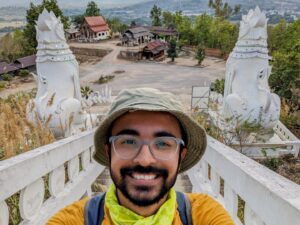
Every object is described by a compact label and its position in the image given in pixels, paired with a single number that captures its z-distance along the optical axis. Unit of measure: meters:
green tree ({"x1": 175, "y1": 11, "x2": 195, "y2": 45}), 22.21
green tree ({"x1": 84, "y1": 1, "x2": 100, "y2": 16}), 27.58
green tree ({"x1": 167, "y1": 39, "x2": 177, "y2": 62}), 18.66
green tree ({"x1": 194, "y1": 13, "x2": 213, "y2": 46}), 20.78
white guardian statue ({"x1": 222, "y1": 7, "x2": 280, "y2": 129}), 4.73
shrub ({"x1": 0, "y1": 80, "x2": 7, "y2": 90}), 14.84
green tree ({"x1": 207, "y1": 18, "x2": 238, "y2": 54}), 18.48
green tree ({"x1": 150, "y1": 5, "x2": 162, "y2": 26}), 27.95
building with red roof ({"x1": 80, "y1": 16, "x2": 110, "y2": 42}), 25.17
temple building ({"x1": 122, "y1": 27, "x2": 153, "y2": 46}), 23.31
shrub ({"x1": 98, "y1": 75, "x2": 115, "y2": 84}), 15.52
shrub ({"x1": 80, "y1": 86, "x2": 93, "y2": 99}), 8.93
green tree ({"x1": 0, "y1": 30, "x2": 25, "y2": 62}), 20.22
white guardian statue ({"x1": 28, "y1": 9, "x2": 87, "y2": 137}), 4.51
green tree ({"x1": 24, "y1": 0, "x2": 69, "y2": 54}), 17.39
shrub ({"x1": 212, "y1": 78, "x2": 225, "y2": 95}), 9.62
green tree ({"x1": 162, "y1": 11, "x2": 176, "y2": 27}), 26.98
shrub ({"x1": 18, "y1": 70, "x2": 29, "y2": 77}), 16.84
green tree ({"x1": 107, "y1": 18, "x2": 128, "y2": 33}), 28.64
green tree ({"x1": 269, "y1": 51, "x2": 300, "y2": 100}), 7.41
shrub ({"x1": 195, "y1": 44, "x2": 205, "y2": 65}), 17.56
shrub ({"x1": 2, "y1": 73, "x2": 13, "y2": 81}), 16.14
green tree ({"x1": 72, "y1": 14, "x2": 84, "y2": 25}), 26.33
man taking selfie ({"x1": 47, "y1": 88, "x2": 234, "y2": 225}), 0.94
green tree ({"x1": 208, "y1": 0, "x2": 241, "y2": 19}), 26.90
